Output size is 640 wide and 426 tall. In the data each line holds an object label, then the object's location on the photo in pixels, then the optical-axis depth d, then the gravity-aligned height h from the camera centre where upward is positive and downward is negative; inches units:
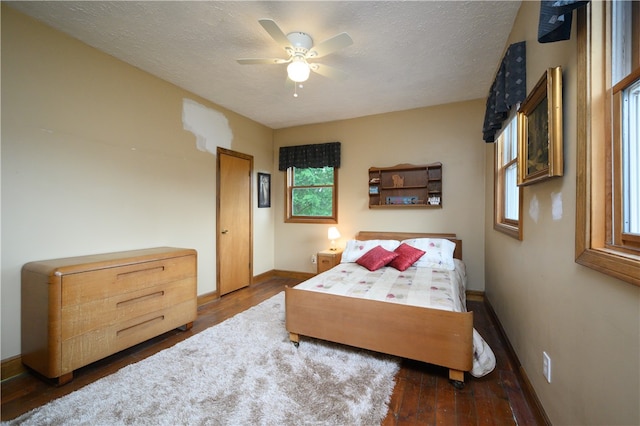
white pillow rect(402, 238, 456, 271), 127.2 -19.4
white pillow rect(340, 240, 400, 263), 140.6 -18.4
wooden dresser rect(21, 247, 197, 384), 72.9 -28.2
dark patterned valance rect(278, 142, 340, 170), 175.3 +38.7
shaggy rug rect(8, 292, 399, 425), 62.2 -46.9
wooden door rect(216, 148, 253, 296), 151.3 -5.2
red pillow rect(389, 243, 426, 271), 121.6 -20.6
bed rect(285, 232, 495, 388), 72.4 -33.4
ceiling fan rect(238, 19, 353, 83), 76.6 +50.3
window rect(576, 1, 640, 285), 36.7 +11.4
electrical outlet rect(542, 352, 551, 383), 56.5 -33.1
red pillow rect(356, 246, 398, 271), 121.9 -21.2
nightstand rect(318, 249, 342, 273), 157.6 -27.5
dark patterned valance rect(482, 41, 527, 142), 74.3 +38.6
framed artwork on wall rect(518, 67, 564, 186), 51.1 +17.9
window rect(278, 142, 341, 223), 177.9 +22.3
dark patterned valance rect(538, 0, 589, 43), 39.9 +30.6
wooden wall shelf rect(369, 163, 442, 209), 152.9 +15.6
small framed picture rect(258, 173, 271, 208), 183.2 +16.4
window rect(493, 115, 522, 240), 97.3 +11.7
